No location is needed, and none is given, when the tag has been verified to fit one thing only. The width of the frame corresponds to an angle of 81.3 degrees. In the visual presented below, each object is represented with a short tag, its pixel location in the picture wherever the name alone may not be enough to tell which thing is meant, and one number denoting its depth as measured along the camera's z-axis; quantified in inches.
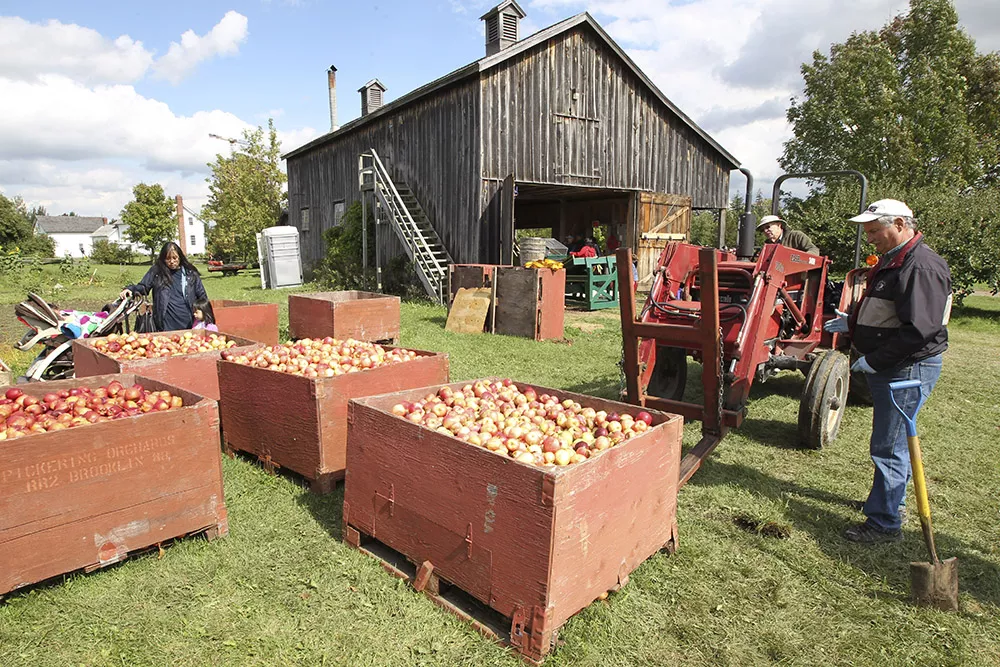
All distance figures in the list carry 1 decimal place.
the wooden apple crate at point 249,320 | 306.0
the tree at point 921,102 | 1139.9
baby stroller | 252.8
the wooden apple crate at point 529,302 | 420.5
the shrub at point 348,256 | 750.5
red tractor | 181.6
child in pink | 267.7
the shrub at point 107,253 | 1949.7
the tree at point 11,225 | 1717.5
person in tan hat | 263.6
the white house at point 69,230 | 3400.6
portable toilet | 833.5
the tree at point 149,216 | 1904.5
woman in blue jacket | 264.1
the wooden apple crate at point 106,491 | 115.8
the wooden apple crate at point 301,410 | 168.4
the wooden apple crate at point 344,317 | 334.3
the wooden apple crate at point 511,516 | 103.7
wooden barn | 577.9
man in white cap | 138.8
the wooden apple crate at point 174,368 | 191.2
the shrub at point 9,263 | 848.9
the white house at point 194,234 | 3321.1
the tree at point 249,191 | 1385.3
